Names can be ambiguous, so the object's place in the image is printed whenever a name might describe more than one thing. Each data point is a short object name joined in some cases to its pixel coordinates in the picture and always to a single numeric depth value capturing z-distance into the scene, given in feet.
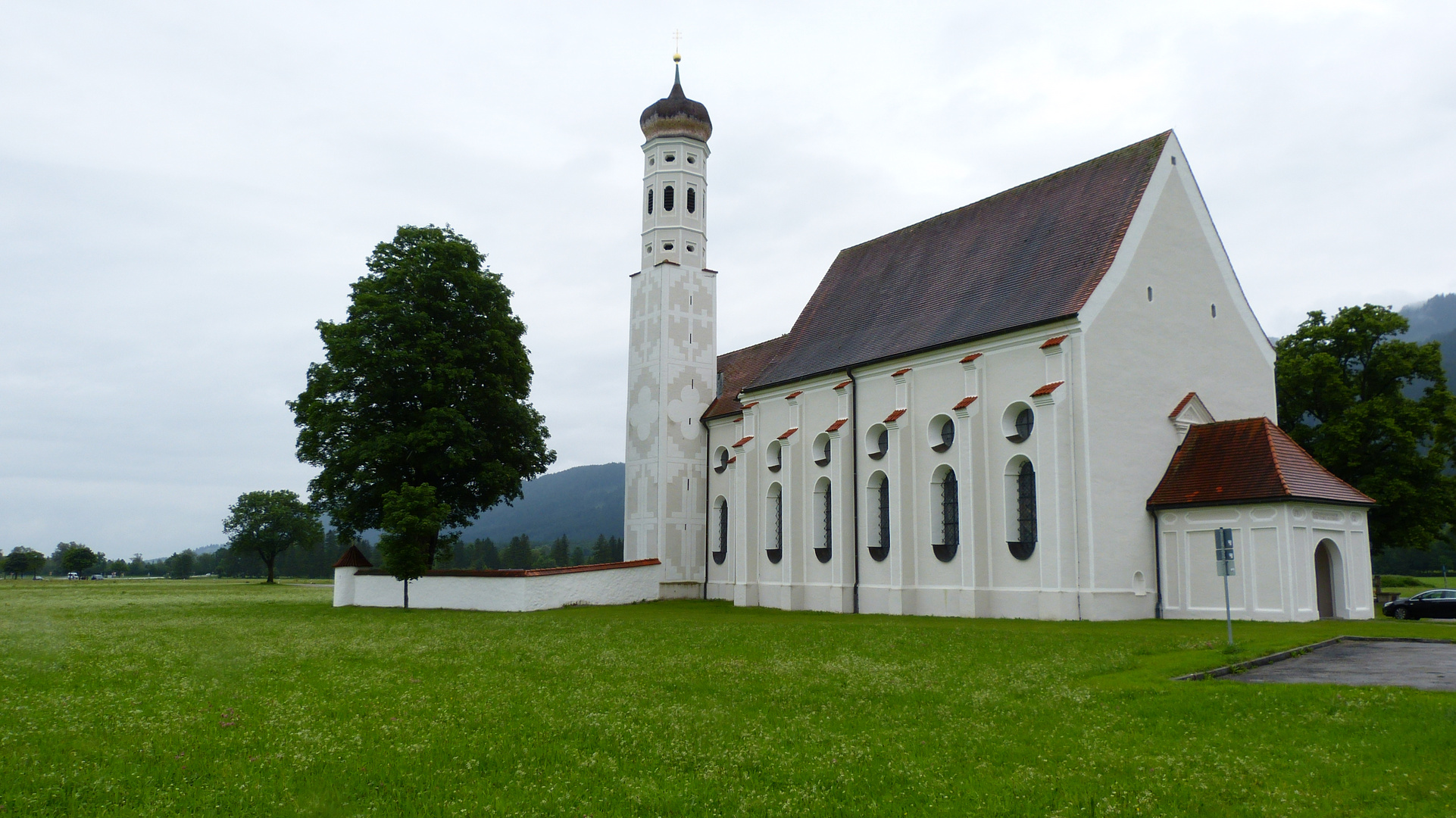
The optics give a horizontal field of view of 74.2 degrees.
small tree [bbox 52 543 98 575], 442.09
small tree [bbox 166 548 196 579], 516.73
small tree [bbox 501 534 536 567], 461.78
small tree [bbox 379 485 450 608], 111.04
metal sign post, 58.23
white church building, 85.71
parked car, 91.40
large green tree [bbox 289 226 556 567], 119.85
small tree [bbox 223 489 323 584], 305.12
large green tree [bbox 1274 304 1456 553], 111.14
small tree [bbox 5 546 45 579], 450.71
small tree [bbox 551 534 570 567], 456.12
